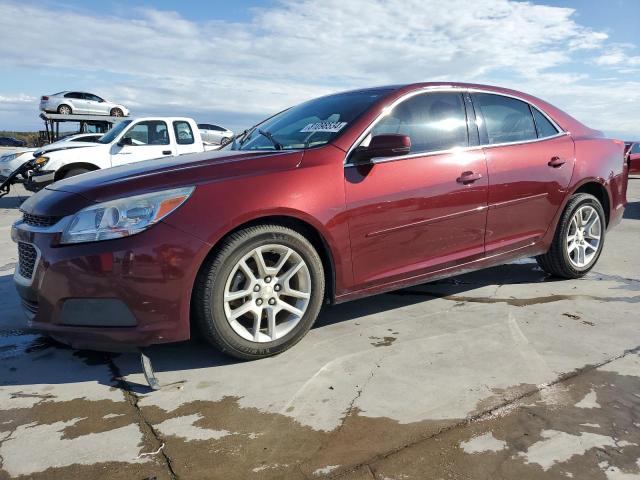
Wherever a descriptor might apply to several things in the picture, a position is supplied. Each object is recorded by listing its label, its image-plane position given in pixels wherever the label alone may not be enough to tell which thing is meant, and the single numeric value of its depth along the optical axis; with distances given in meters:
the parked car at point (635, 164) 8.71
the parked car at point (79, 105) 20.09
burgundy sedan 2.64
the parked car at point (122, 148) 9.63
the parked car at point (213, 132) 24.28
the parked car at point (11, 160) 11.75
